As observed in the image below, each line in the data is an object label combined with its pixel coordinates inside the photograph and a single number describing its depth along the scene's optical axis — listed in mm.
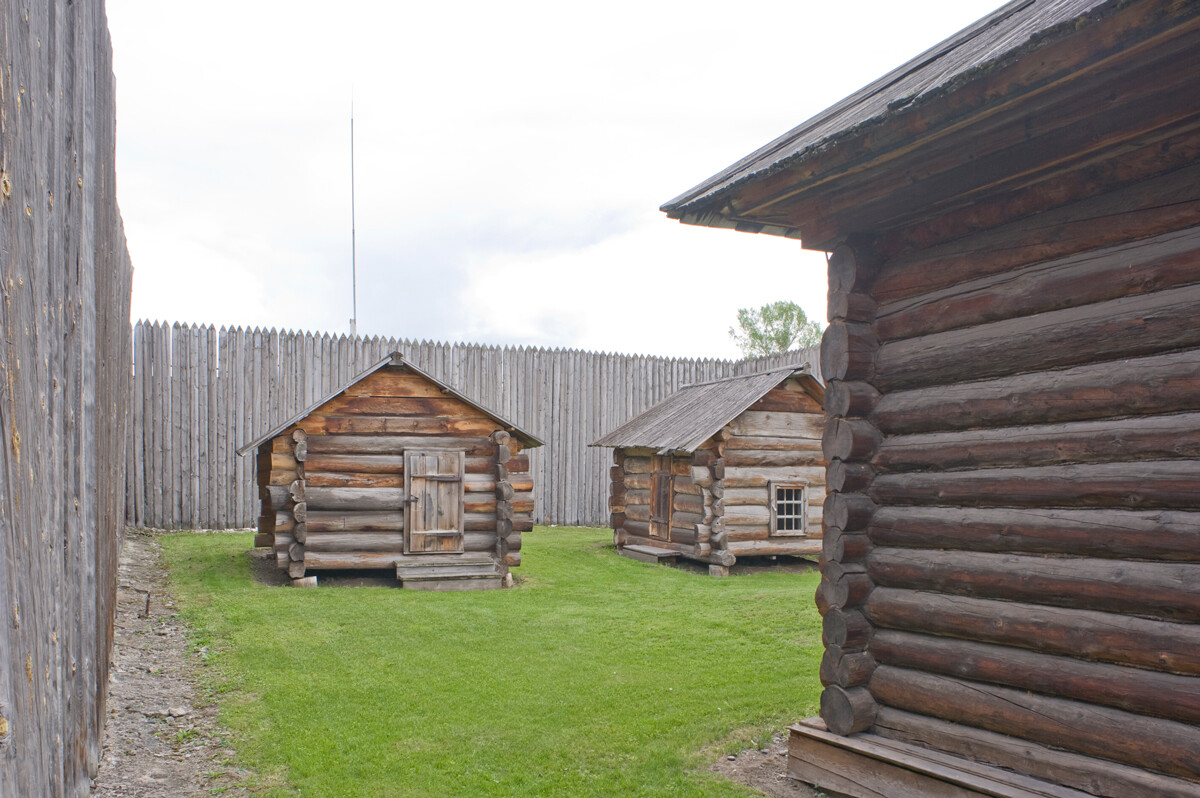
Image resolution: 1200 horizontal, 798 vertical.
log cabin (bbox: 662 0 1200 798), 3932
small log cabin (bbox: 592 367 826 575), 14195
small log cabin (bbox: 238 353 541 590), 11977
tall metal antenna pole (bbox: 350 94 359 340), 18262
